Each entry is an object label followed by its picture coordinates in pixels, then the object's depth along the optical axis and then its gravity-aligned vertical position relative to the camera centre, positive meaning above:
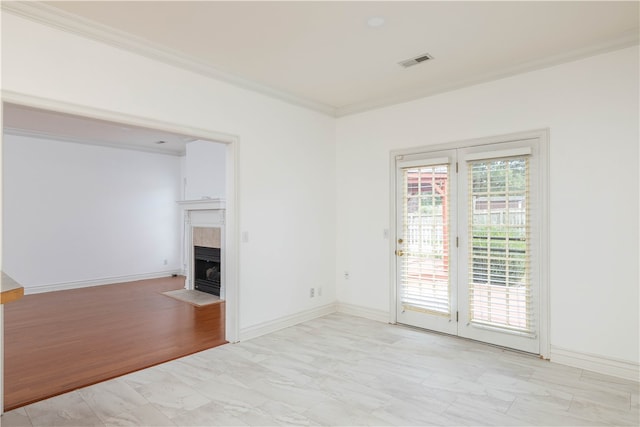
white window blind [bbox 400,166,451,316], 4.18 -0.30
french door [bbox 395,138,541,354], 3.61 -0.29
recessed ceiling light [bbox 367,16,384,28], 2.80 +1.51
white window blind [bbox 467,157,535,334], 3.62 -0.29
